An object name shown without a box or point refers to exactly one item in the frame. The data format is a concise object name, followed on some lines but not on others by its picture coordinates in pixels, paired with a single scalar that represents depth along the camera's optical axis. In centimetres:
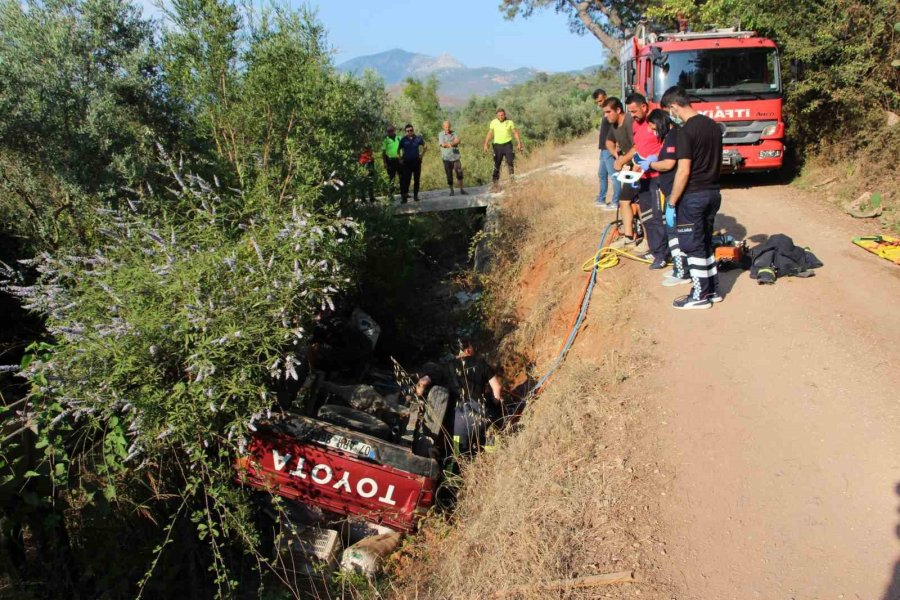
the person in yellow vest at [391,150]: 1395
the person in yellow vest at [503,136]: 1359
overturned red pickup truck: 478
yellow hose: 805
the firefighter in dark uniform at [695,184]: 586
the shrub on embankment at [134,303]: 415
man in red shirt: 705
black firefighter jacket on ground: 677
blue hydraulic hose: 690
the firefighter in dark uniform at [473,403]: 573
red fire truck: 1070
